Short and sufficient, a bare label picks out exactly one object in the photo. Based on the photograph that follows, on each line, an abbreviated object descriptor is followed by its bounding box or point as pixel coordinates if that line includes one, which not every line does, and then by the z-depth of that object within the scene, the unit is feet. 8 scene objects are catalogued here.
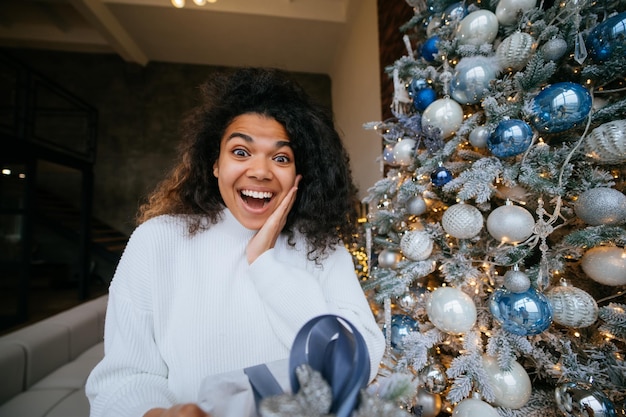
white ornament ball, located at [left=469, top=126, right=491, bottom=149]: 3.42
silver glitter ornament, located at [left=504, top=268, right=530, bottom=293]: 3.02
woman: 2.46
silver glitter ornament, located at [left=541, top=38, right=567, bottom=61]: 3.09
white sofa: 5.60
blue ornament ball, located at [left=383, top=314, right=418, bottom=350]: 3.81
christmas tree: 2.94
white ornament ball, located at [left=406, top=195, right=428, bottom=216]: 3.96
